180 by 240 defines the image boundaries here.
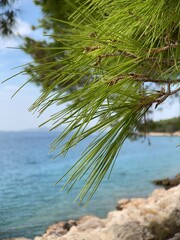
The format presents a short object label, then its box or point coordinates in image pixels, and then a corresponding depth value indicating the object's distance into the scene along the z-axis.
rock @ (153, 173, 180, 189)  7.70
